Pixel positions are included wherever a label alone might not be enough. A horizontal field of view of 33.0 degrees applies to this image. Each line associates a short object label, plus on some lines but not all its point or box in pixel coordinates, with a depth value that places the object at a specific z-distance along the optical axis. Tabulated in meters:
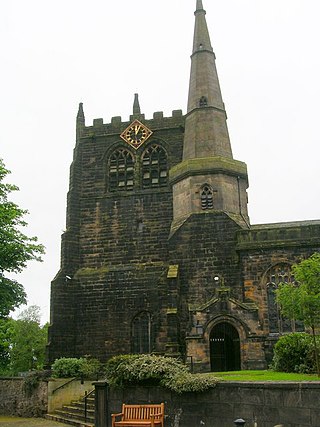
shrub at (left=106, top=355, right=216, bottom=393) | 14.36
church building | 24.28
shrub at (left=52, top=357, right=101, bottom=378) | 24.22
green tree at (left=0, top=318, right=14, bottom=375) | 20.62
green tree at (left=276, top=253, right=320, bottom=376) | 16.47
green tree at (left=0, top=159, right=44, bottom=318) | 25.45
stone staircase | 18.72
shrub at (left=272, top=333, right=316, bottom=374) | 17.55
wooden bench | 14.23
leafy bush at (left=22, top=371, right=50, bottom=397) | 24.09
